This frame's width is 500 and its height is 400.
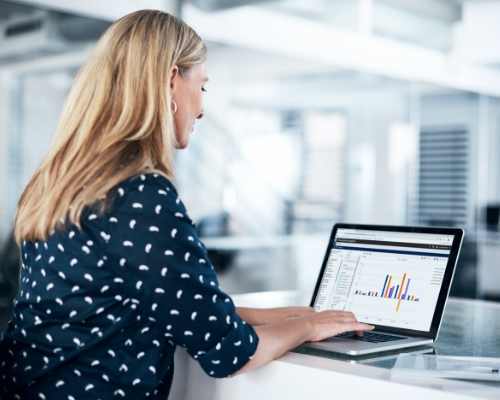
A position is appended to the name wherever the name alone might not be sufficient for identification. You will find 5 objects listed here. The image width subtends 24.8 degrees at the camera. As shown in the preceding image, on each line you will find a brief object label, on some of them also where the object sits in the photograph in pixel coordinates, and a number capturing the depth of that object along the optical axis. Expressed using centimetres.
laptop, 219
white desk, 184
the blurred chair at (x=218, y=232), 510
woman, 190
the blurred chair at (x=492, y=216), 764
